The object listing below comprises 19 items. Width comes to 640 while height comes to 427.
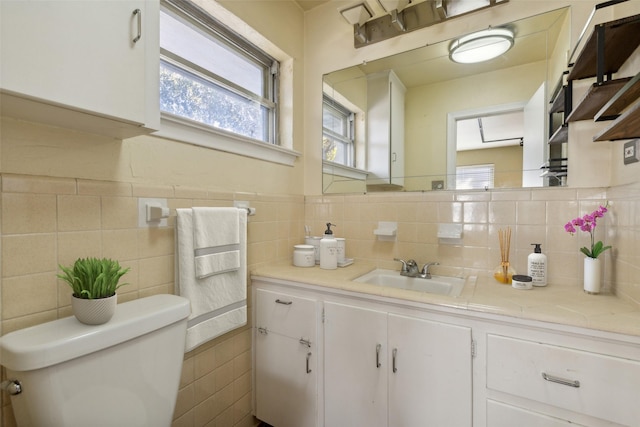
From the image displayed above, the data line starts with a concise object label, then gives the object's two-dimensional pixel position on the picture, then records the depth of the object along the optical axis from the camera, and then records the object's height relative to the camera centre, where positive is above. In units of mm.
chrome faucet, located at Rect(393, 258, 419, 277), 1528 -341
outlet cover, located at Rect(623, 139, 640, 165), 970 +195
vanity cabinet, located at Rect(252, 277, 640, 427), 834 -585
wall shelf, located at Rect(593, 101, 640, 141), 678 +224
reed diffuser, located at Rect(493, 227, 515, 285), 1293 -262
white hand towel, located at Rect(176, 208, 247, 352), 1126 -368
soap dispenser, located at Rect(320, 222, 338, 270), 1589 -267
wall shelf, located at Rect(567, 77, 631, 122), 850 +370
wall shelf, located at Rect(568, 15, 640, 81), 853 +540
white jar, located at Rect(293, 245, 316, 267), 1654 -290
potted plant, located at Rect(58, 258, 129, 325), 784 -235
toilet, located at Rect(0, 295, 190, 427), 679 -442
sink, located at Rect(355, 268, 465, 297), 1405 -399
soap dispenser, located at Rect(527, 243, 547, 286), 1229 -276
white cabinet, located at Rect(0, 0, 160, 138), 613 +364
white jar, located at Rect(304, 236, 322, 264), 1746 -228
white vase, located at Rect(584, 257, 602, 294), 1107 -277
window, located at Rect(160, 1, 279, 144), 1304 +717
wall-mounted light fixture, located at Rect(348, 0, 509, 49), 1461 +1075
